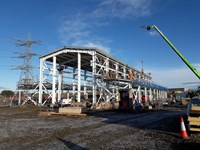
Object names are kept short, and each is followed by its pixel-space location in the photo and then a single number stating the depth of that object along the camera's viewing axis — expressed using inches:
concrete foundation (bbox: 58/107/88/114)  596.7
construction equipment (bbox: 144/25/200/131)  272.1
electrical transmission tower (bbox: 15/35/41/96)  1167.7
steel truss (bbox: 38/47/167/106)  915.9
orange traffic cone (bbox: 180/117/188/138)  263.2
